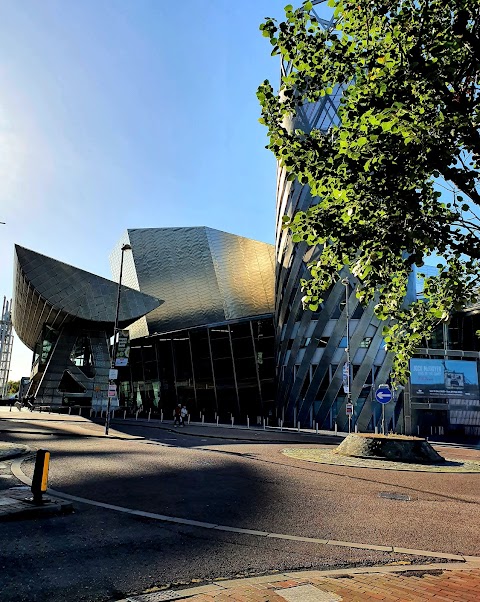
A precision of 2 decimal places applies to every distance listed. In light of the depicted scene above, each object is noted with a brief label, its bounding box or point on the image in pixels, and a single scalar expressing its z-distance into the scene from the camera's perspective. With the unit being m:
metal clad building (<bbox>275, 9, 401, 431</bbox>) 36.84
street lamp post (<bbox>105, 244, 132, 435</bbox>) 25.12
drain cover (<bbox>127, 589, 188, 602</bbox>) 4.29
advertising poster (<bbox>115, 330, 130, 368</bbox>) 27.66
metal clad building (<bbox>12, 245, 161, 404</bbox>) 50.00
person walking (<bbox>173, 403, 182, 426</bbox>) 33.82
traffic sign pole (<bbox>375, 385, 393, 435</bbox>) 21.98
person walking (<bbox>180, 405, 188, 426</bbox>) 33.59
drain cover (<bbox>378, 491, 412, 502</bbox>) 10.17
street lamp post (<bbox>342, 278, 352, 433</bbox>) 31.98
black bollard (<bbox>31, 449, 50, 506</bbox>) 7.73
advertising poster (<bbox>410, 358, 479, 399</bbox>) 36.33
